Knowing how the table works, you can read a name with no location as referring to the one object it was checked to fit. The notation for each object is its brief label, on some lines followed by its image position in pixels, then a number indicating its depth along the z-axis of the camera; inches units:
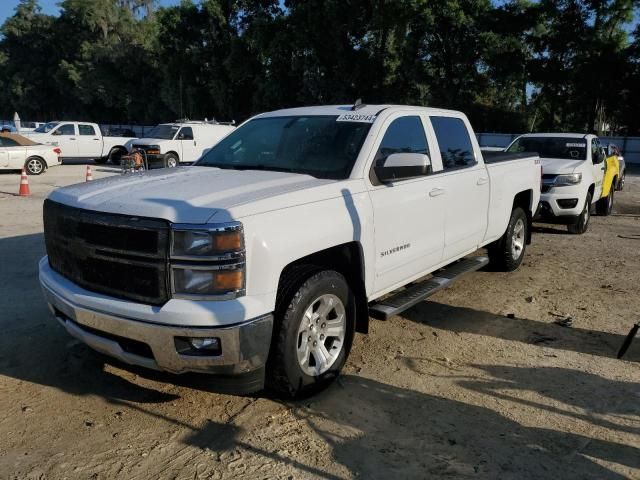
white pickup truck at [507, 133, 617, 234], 361.1
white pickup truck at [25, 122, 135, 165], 900.0
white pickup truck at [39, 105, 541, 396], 122.3
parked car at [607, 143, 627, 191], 575.2
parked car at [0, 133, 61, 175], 723.4
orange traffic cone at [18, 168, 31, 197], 530.0
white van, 816.3
